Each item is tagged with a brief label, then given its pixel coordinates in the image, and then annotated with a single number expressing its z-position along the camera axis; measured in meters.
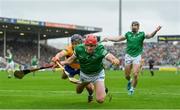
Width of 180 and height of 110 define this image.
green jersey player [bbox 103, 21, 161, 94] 18.61
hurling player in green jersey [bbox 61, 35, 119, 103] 13.26
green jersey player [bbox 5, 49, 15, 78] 42.97
